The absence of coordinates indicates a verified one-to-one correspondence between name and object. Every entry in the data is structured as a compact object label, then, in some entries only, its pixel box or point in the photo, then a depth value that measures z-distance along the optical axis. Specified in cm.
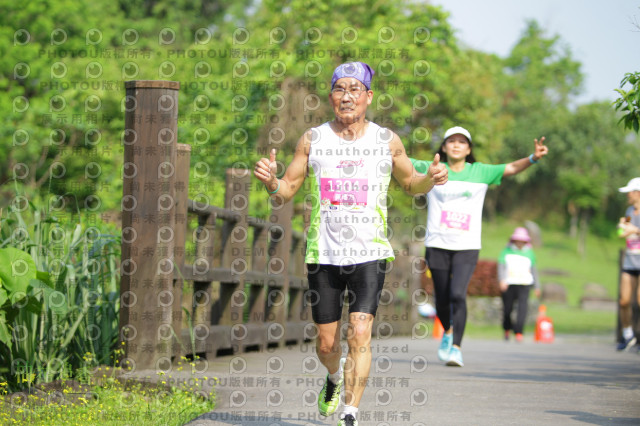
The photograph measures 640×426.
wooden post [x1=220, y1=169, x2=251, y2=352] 1614
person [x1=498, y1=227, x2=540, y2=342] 2912
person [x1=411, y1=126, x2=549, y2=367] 1659
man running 956
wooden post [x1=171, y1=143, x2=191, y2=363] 1301
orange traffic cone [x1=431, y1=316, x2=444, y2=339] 3547
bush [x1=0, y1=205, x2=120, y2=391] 1105
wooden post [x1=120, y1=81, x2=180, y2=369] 1225
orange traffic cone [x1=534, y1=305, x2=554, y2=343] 3437
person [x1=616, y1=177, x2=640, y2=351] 2101
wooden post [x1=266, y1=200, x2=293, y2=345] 1923
